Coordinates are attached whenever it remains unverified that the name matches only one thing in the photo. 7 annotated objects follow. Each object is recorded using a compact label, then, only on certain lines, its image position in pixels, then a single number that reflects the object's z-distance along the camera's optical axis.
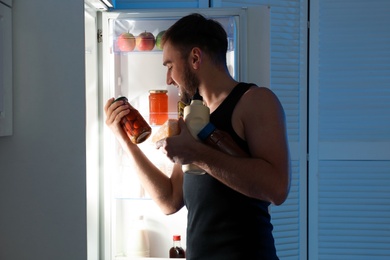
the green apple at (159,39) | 2.04
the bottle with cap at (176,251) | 2.08
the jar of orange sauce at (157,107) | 2.06
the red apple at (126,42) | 2.04
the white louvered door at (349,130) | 2.70
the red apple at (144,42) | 2.05
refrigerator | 1.94
